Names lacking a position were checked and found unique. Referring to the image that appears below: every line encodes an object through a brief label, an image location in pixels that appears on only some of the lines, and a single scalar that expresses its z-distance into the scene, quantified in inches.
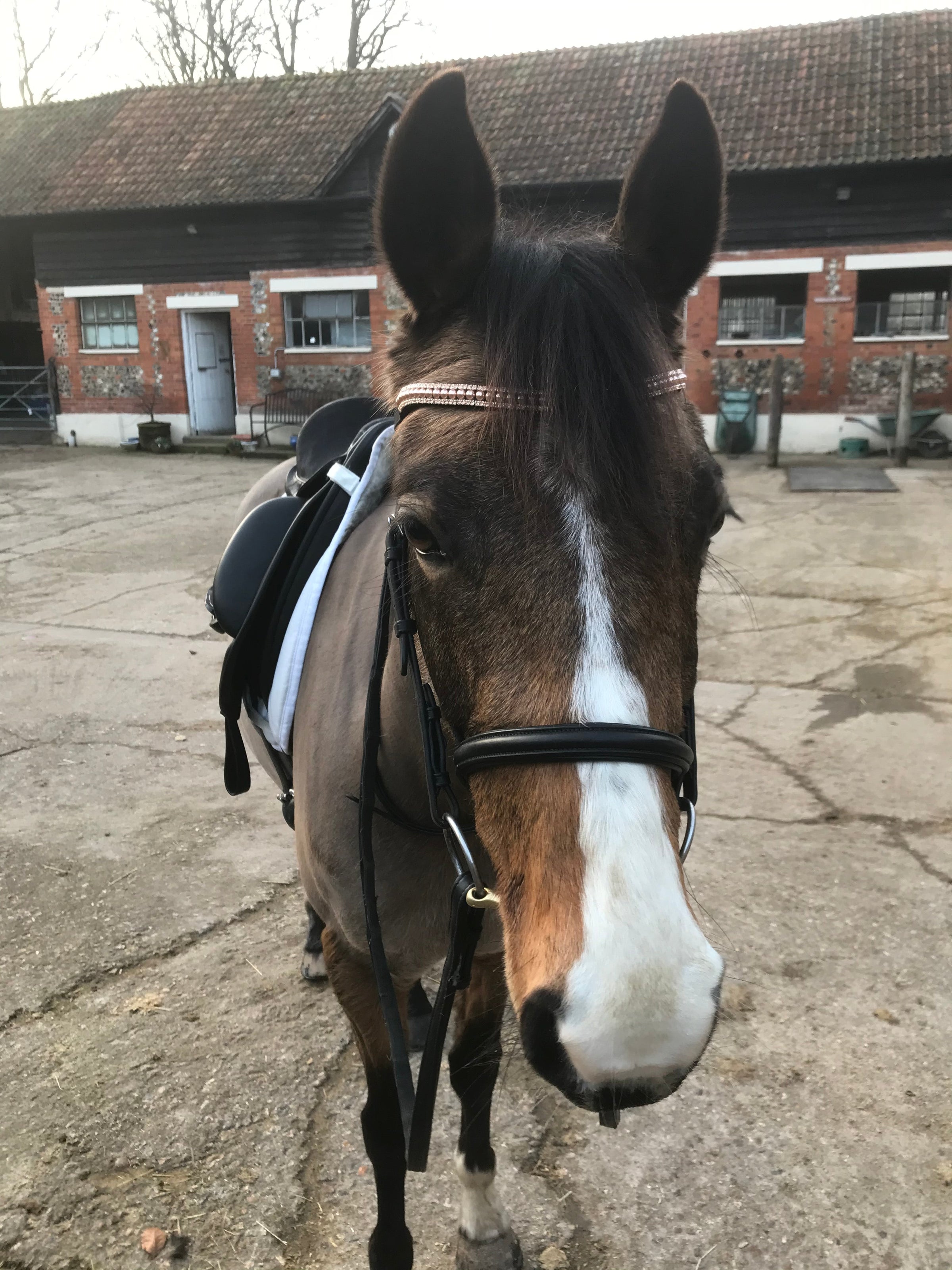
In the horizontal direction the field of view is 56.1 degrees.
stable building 639.8
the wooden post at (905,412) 562.6
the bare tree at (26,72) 1144.8
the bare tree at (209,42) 1090.1
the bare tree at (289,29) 1105.4
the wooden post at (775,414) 572.1
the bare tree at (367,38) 1109.1
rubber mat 483.5
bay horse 39.0
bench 751.1
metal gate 821.9
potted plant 763.4
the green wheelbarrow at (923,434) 611.5
